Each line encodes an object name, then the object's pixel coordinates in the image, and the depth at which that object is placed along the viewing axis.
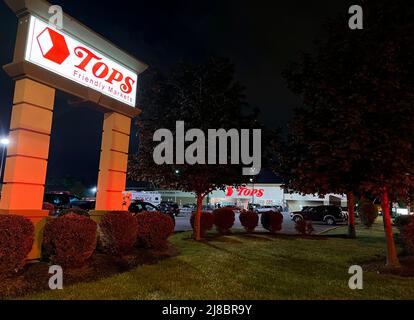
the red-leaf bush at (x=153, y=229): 9.80
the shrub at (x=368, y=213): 25.20
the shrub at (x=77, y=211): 10.59
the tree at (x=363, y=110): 8.26
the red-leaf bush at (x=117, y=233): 8.52
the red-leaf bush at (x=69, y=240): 6.85
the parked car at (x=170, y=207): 33.95
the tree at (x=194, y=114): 13.77
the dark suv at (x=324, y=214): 29.11
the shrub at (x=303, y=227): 17.94
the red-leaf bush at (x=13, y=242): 5.66
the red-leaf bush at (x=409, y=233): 9.05
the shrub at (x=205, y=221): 15.59
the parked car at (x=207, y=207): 56.56
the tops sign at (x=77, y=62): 7.48
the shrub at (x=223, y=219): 16.94
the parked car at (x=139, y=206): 21.34
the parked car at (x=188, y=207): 48.14
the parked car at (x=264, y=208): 52.09
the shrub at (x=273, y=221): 17.95
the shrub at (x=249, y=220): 17.88
